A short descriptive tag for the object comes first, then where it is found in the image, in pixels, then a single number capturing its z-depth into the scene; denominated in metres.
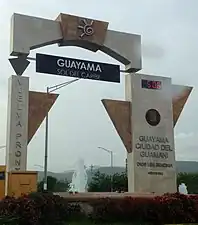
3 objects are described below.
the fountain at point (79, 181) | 19.44
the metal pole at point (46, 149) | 19.09
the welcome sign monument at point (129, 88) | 15.13
